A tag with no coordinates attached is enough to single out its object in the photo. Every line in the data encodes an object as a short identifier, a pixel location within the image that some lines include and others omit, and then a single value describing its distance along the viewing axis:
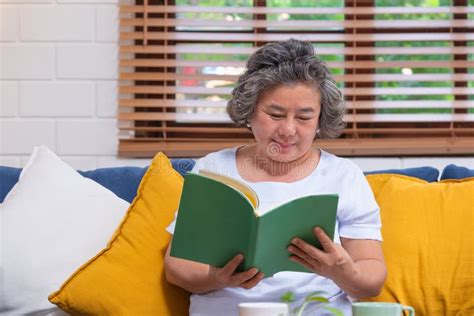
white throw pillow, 3.16
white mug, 1.87
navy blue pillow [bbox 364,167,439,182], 3.61
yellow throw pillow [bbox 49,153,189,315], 3.01
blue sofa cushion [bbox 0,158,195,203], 3.60
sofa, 3.05
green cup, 1.93
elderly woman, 2.85
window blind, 4.41
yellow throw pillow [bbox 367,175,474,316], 3.12
